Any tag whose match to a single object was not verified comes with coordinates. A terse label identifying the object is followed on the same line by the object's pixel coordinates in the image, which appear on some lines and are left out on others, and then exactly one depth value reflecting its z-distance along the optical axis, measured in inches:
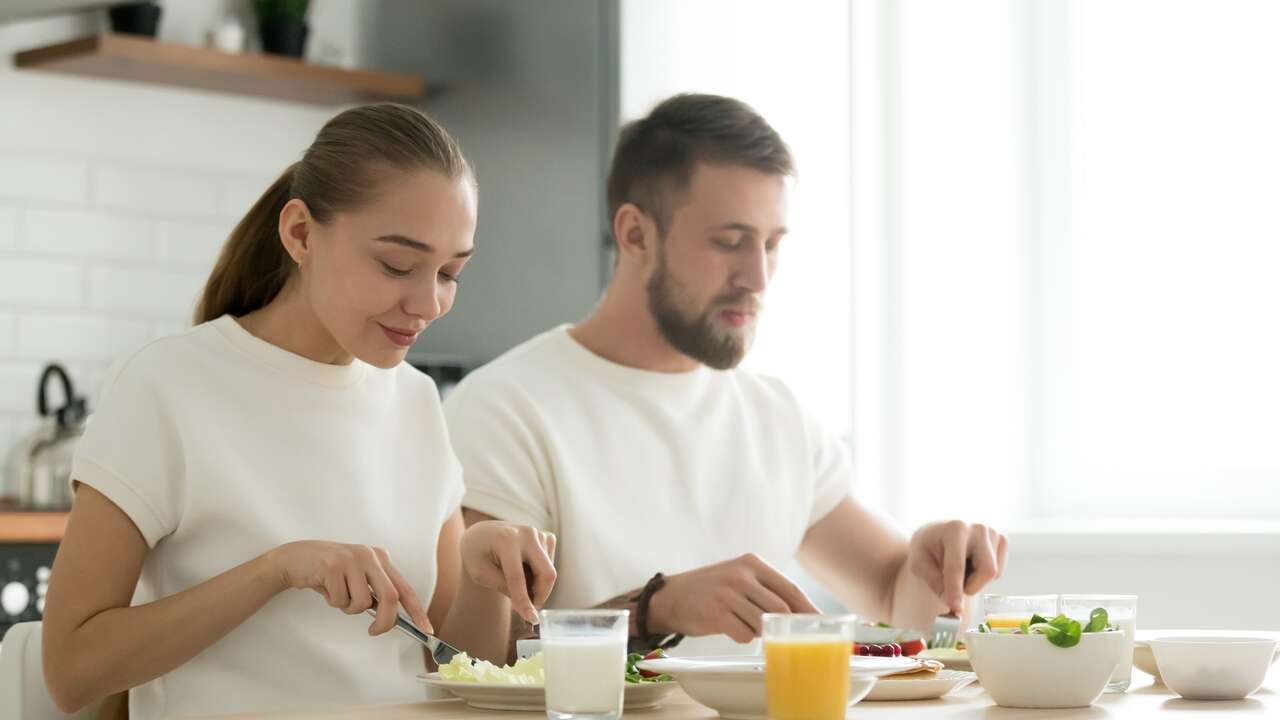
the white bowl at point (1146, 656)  66.5
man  87.0
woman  63.9
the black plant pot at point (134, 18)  149.3
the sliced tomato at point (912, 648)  66.6
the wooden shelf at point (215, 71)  145.7
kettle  136.7
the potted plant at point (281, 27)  158.6
